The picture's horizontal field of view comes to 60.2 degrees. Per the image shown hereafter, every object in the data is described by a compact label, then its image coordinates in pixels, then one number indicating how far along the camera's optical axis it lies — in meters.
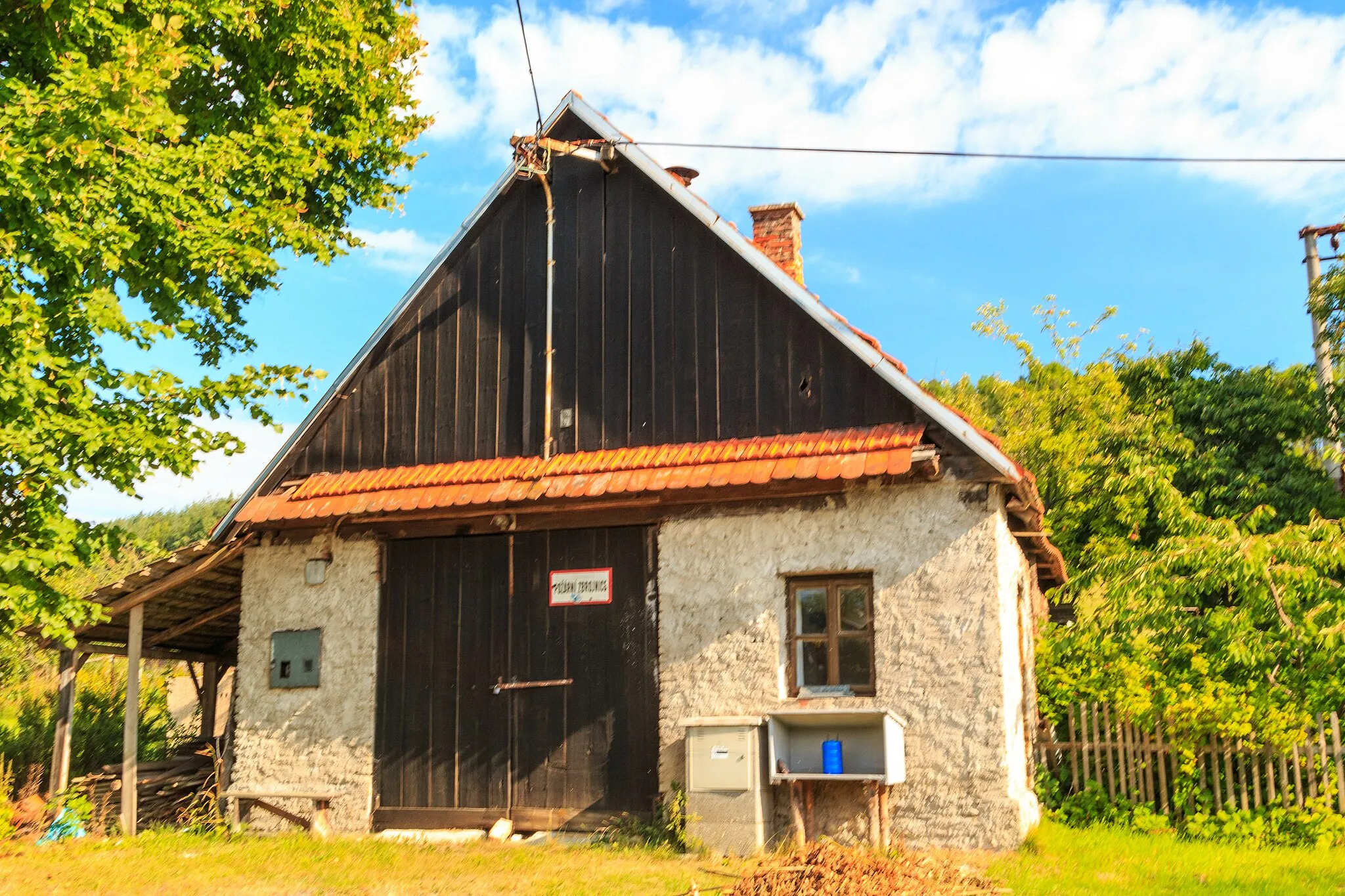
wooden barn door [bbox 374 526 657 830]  10.78
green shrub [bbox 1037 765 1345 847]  10.30
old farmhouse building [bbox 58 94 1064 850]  9.78
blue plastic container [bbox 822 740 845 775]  9.55
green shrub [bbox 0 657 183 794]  15.05
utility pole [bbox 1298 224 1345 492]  18.23
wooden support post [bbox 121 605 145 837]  12.15
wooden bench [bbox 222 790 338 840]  11.32
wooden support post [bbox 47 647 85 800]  13.12
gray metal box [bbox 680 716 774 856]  9.62
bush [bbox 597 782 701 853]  10.03
